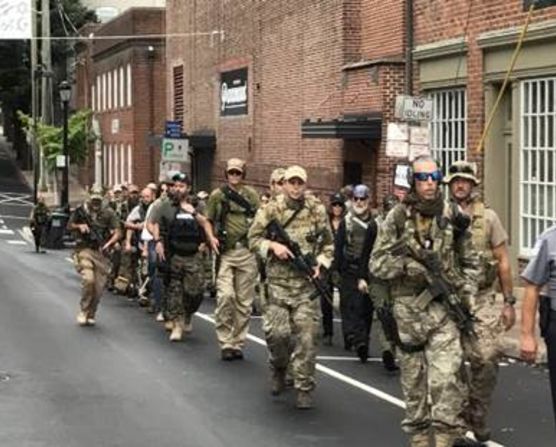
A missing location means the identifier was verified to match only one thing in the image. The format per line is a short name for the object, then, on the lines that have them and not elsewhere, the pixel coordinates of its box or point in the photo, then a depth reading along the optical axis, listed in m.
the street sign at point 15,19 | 32.22
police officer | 6.85
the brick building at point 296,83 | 21.20
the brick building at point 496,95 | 15.94
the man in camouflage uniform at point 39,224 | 33.69
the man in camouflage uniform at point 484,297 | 7.97
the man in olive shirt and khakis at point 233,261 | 11.77
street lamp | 38.94
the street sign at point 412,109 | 15.90
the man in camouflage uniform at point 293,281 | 9.36
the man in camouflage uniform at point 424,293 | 7.29
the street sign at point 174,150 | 29.45
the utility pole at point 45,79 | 47.34
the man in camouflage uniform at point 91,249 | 14.89
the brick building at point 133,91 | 46.56
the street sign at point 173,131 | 30.35
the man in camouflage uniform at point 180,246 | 13.17
